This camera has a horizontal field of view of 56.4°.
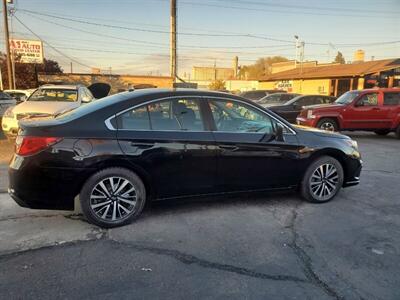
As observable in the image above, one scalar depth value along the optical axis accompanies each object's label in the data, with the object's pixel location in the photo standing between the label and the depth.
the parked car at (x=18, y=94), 19.12
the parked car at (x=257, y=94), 22.27
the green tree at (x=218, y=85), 58.72
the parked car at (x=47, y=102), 9.63
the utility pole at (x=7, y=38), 26.28
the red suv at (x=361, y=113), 12.31
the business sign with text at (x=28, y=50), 33.09
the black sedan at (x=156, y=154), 4.05
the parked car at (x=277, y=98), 18.13
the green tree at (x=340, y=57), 94.88
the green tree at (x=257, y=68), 80.81
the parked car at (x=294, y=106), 15.80
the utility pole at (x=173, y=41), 22.92
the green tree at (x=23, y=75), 35.03
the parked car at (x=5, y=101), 14.36
